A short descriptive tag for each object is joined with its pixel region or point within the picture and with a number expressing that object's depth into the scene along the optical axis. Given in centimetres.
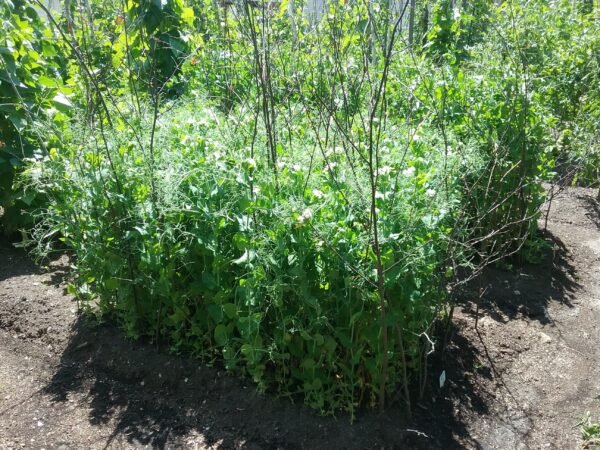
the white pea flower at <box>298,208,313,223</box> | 244
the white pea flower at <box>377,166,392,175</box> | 284
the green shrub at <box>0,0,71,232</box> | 398
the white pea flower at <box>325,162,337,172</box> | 283
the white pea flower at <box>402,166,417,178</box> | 282
